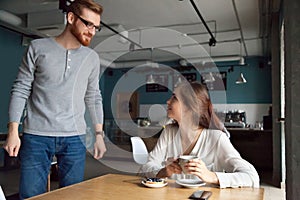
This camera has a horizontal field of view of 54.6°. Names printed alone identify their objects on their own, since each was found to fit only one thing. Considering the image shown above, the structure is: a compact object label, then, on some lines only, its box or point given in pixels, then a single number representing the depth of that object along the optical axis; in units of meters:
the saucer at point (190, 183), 1.33
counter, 6.03
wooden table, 1.18
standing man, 1.45
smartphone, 1.15
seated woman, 1.52
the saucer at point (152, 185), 1.31
